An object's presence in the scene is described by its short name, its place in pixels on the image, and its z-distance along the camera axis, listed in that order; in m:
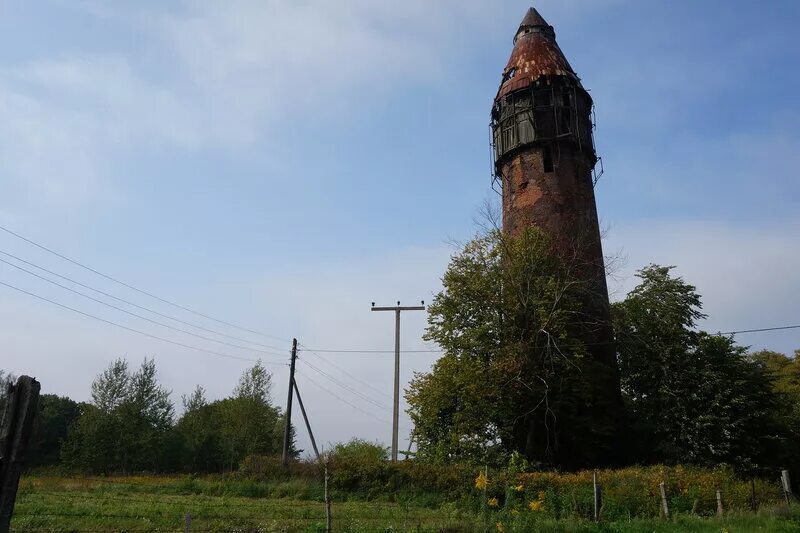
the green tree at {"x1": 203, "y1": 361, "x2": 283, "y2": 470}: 46.41
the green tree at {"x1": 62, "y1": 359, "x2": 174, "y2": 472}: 41.25
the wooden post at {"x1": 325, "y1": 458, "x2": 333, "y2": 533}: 9.30
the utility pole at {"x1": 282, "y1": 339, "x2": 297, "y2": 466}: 28.45
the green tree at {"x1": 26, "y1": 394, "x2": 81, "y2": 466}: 47.71
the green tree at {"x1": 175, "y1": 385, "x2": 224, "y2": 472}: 47.78
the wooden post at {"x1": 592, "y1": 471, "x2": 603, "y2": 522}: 13.14
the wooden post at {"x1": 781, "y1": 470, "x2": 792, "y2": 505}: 17.00
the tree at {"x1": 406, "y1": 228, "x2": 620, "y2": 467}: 23.19
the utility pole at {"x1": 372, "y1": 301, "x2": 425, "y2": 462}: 28.28
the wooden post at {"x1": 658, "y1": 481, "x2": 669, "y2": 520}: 14.48
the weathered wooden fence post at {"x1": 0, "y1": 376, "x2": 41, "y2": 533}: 4.02
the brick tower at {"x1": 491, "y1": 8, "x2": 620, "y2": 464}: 28.21
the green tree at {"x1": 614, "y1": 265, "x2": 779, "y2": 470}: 23.02
